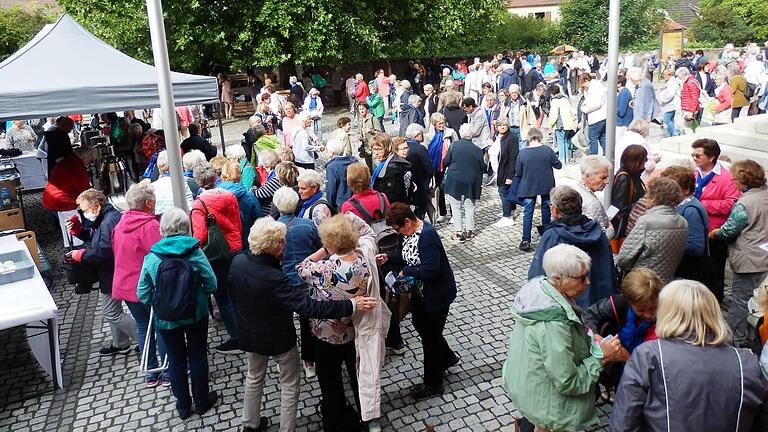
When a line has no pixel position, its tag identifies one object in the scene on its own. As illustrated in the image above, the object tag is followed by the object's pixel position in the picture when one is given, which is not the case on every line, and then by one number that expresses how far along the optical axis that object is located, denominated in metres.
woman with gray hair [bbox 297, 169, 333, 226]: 5.29
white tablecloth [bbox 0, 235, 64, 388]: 4.96
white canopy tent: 7.25
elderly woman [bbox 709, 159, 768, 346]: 4.96
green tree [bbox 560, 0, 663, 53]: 41.75
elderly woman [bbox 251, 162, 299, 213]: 6.21
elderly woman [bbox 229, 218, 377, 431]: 3.98
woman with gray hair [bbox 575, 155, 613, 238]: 5.27
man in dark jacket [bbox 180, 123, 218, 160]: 9.55
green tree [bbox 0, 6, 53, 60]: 40.31
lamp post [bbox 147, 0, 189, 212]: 5.10
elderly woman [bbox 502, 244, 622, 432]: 3.10
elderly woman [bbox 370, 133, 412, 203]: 6.74
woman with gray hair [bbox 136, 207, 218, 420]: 4.48
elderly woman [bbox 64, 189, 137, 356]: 5.36
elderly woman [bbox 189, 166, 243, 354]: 5.55
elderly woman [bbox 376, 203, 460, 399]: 4.52
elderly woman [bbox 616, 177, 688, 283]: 4.42
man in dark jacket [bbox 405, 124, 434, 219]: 7.47
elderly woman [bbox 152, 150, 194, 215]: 6.36
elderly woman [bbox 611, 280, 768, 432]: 2.72
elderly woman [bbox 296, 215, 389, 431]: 4.01
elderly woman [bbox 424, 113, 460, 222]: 8.82
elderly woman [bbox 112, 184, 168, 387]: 5.11
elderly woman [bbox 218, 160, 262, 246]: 6.37
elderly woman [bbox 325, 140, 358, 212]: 6.94
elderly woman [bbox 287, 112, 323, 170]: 9.58
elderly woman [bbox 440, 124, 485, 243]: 8.02
